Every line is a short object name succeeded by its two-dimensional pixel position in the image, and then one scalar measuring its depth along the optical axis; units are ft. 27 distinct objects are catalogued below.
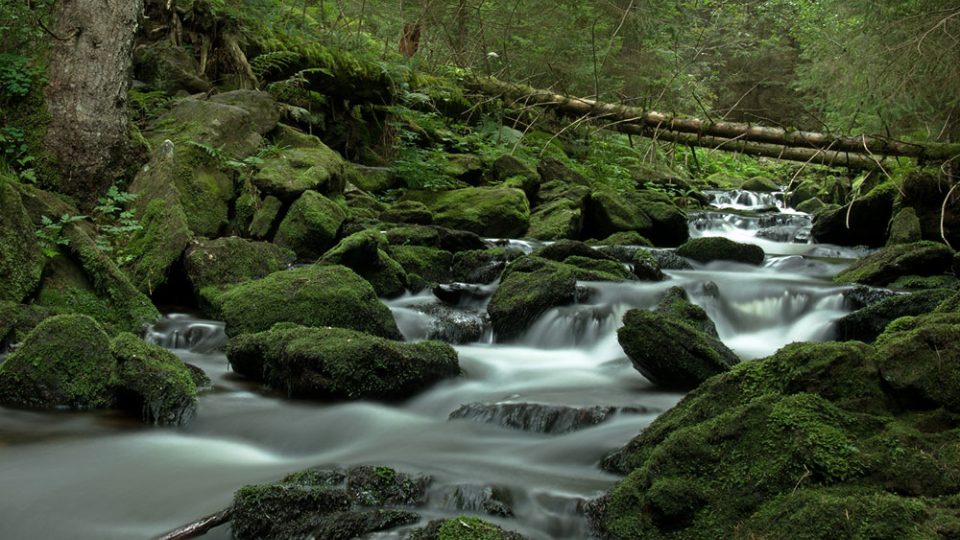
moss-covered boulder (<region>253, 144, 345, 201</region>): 30.73
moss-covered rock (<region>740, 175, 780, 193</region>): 71.82
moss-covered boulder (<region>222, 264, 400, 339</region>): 21.30
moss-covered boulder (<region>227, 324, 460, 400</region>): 17.33
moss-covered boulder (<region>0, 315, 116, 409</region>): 15.78
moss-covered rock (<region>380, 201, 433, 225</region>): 36.26
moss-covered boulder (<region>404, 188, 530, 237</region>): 37.86
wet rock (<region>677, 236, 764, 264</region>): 35.09
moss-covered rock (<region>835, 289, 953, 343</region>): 20.80
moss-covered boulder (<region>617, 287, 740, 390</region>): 17.39
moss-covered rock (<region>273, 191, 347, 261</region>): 29.40
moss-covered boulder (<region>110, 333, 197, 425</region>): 15.72
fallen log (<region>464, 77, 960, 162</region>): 30.20
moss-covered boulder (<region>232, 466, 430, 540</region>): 10.57
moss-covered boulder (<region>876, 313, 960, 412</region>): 10.64
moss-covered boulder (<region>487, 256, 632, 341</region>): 24.29
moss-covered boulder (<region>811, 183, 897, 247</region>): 38.45
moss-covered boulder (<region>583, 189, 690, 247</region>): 40.73
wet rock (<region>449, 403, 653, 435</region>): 15.67
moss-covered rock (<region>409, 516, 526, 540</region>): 9.77
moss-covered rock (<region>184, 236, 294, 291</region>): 24.56
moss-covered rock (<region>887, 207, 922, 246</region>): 34.55
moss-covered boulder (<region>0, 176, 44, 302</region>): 19.89
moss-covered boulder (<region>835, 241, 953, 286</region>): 28.09
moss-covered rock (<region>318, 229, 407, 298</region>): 26.08
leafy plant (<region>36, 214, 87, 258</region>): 21.50
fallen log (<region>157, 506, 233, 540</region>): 10.97
